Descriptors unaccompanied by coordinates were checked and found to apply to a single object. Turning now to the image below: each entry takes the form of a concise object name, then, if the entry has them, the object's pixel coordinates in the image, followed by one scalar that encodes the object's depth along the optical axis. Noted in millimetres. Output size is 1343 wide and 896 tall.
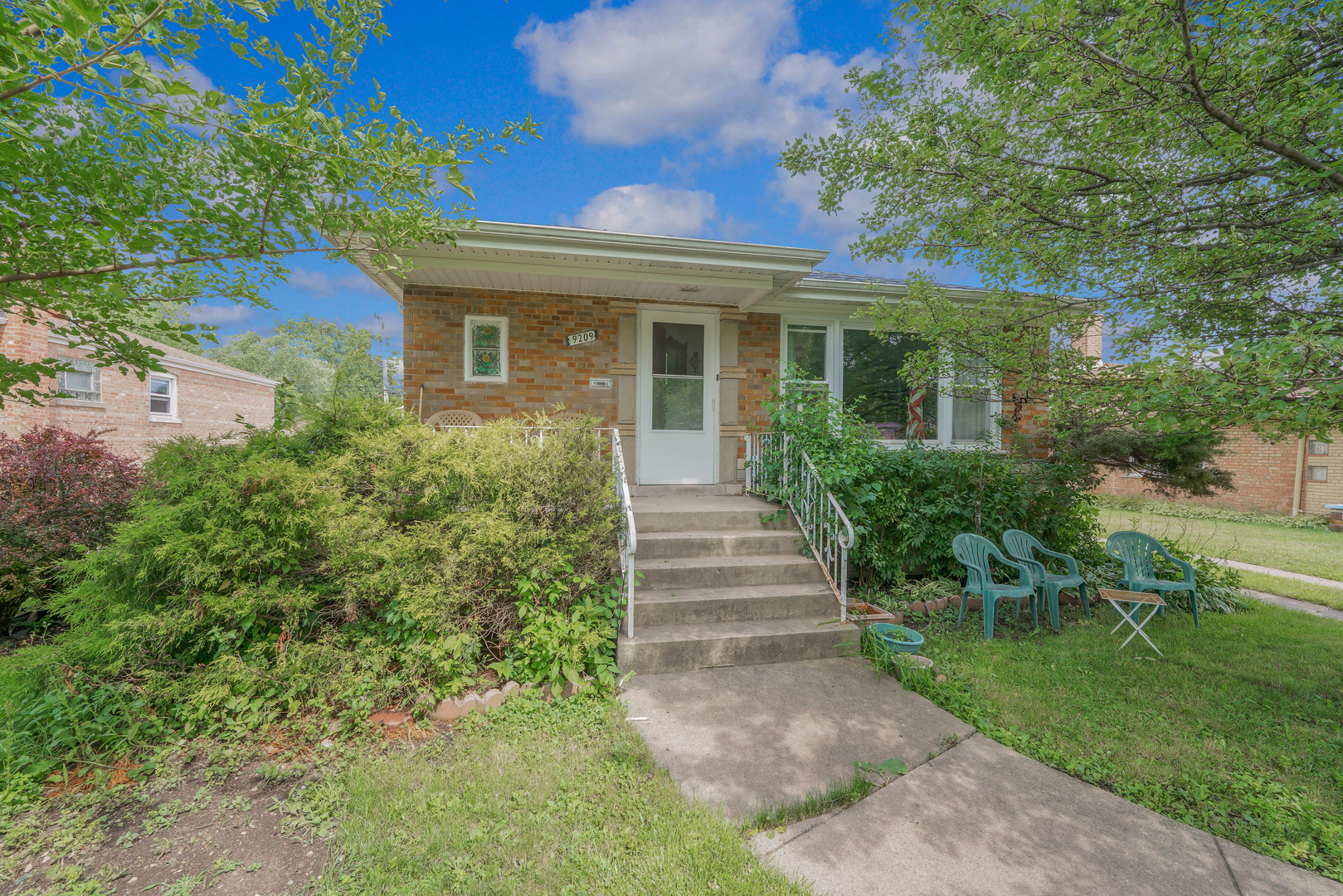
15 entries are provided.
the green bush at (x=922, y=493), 5094
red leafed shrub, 3926
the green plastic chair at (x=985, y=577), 4582
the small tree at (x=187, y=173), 2480
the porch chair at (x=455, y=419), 5852
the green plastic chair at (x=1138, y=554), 5190
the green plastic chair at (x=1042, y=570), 4848
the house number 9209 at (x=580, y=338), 6223
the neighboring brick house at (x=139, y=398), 10516
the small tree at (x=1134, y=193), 2924
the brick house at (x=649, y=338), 5453
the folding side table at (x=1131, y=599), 4312
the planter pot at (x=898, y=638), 3893
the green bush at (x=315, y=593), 2861
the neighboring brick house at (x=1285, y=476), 12242
